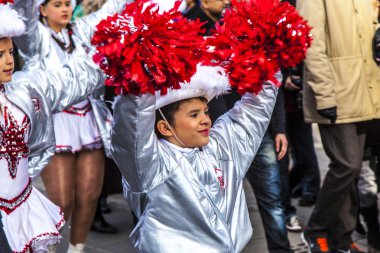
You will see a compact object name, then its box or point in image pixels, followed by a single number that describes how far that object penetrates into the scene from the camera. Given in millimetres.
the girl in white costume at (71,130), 5262
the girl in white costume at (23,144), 3889
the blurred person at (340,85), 5188
